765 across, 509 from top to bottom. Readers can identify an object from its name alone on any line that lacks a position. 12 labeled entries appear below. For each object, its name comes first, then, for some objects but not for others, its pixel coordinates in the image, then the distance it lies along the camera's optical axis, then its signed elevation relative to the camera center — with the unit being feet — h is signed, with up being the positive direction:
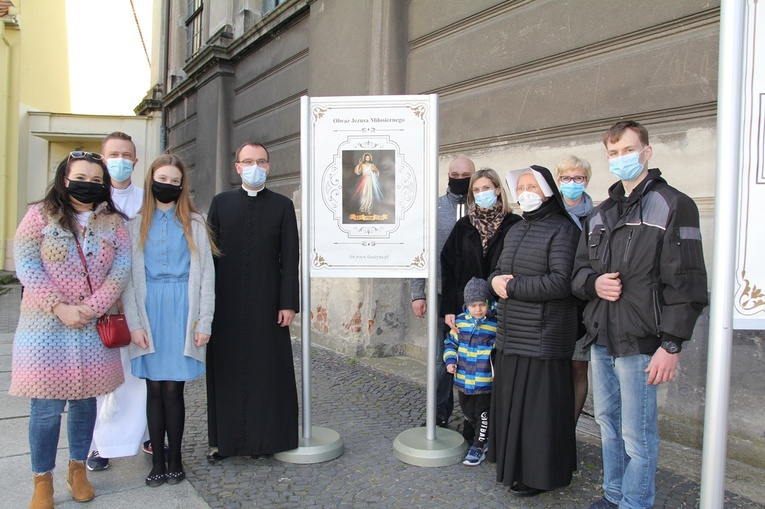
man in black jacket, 8.00 -0.70
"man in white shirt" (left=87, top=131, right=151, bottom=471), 10.94 -3.36
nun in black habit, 9.70 -1.70
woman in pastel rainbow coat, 9.16 -1.18
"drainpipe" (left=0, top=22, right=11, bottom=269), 50.98 +6.29
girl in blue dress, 10.51 -1.16
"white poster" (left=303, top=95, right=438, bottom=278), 11.75 +1.10
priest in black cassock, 11.43 -1.66
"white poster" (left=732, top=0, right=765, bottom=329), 6.73 +0.73
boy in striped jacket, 11.23 -2.23
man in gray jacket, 13.23 +0.11
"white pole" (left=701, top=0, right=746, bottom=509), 6.75 -0.03
